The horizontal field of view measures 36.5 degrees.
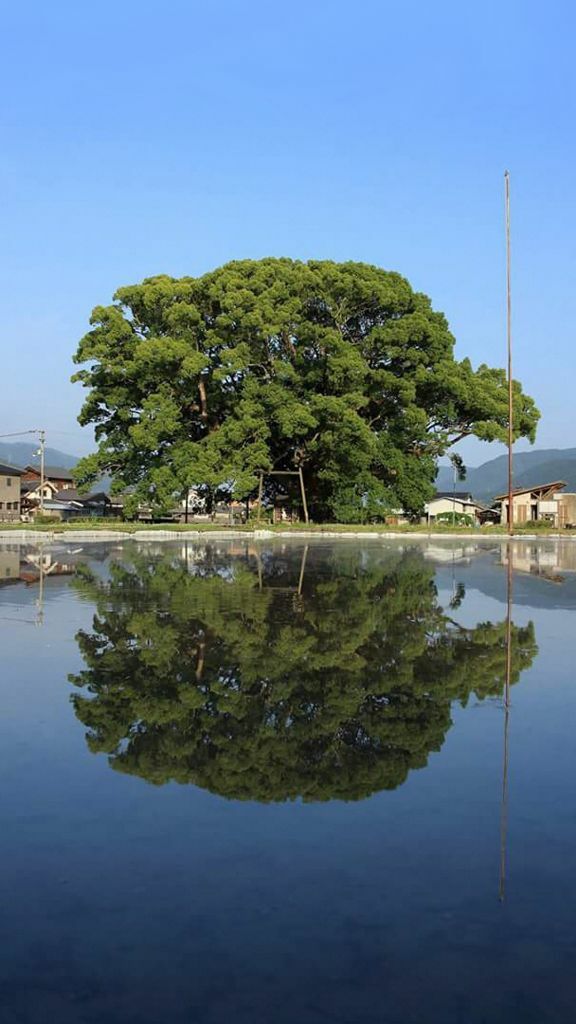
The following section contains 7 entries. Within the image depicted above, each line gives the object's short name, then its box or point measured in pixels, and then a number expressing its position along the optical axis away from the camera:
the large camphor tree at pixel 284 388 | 51.31
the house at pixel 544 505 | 75.62
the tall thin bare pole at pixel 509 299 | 50.97
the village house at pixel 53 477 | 108.06
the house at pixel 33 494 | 97.62
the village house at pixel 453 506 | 93.74
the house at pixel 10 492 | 86.56
